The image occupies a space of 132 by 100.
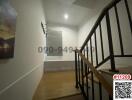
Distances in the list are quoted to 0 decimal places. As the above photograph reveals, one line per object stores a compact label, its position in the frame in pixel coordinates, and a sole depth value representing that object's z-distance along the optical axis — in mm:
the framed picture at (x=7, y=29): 762
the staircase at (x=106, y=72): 1010
